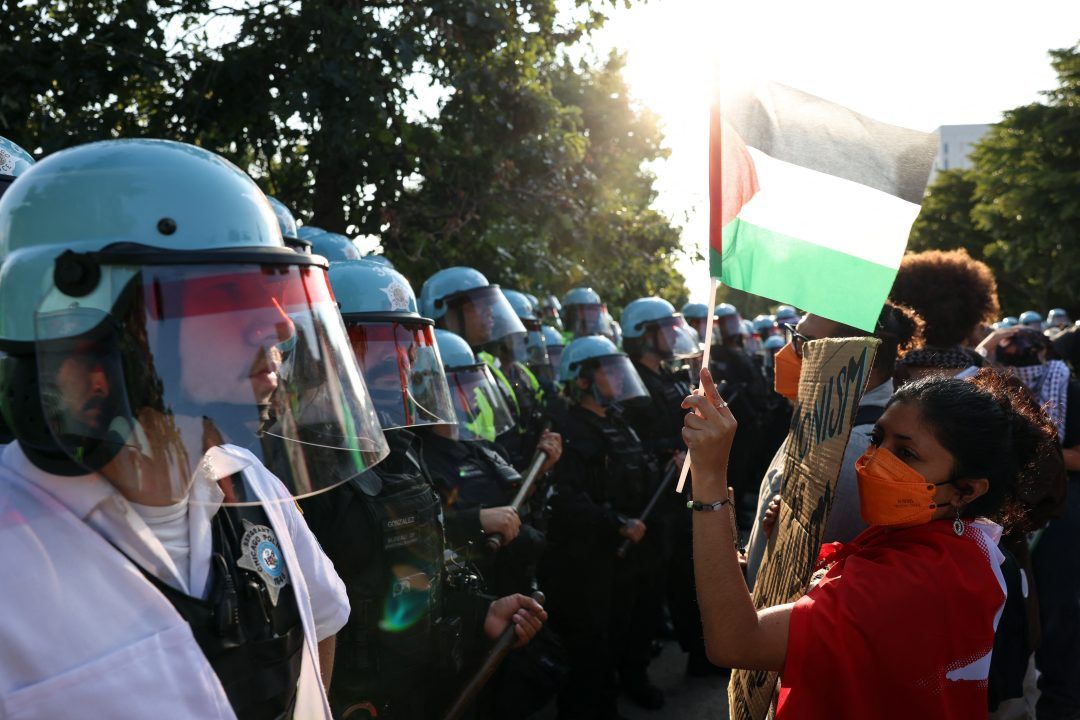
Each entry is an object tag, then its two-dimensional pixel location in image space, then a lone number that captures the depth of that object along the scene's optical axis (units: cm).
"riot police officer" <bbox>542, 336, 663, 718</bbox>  489
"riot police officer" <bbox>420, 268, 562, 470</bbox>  563
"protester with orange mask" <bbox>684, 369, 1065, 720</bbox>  186
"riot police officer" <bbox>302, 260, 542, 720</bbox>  262
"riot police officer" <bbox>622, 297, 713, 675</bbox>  592
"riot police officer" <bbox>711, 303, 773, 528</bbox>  950
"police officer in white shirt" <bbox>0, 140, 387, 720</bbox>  129
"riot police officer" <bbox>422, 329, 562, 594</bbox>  365
